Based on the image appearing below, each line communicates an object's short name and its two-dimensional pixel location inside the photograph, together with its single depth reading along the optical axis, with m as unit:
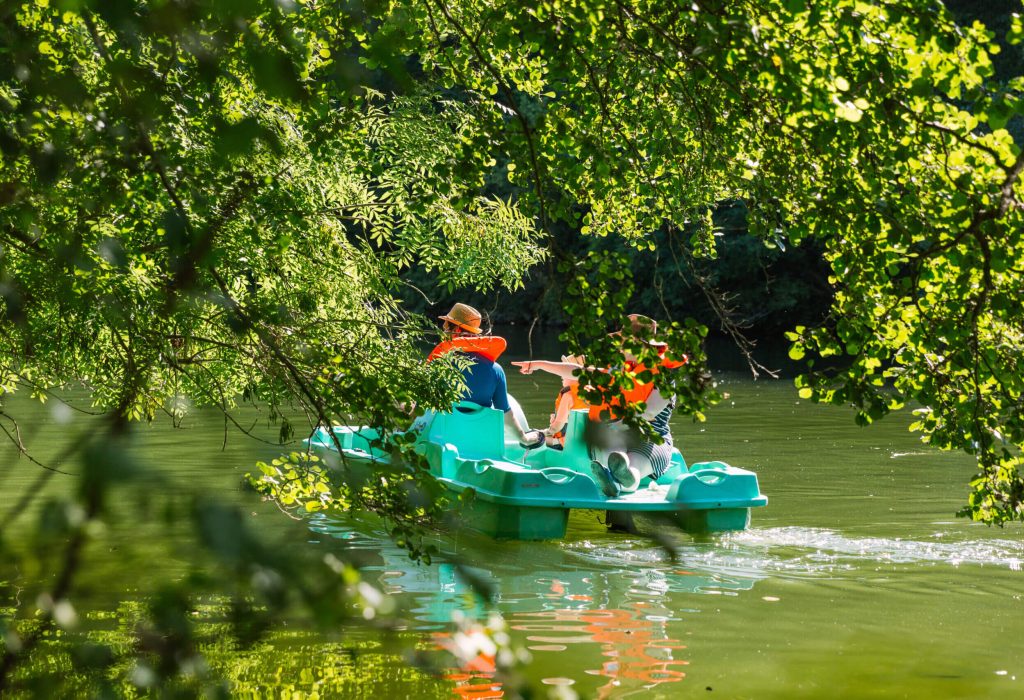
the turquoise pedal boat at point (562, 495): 17.97
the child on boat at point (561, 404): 19.94
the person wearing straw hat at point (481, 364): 20.66
